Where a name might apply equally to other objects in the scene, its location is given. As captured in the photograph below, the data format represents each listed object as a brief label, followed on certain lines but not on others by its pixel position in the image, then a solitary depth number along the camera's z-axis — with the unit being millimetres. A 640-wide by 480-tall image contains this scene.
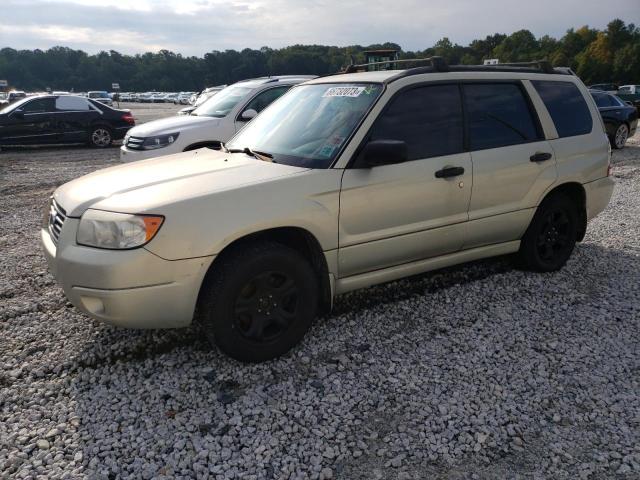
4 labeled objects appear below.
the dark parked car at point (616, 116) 13789
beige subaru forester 2938
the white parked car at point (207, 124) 8008
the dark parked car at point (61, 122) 14008
